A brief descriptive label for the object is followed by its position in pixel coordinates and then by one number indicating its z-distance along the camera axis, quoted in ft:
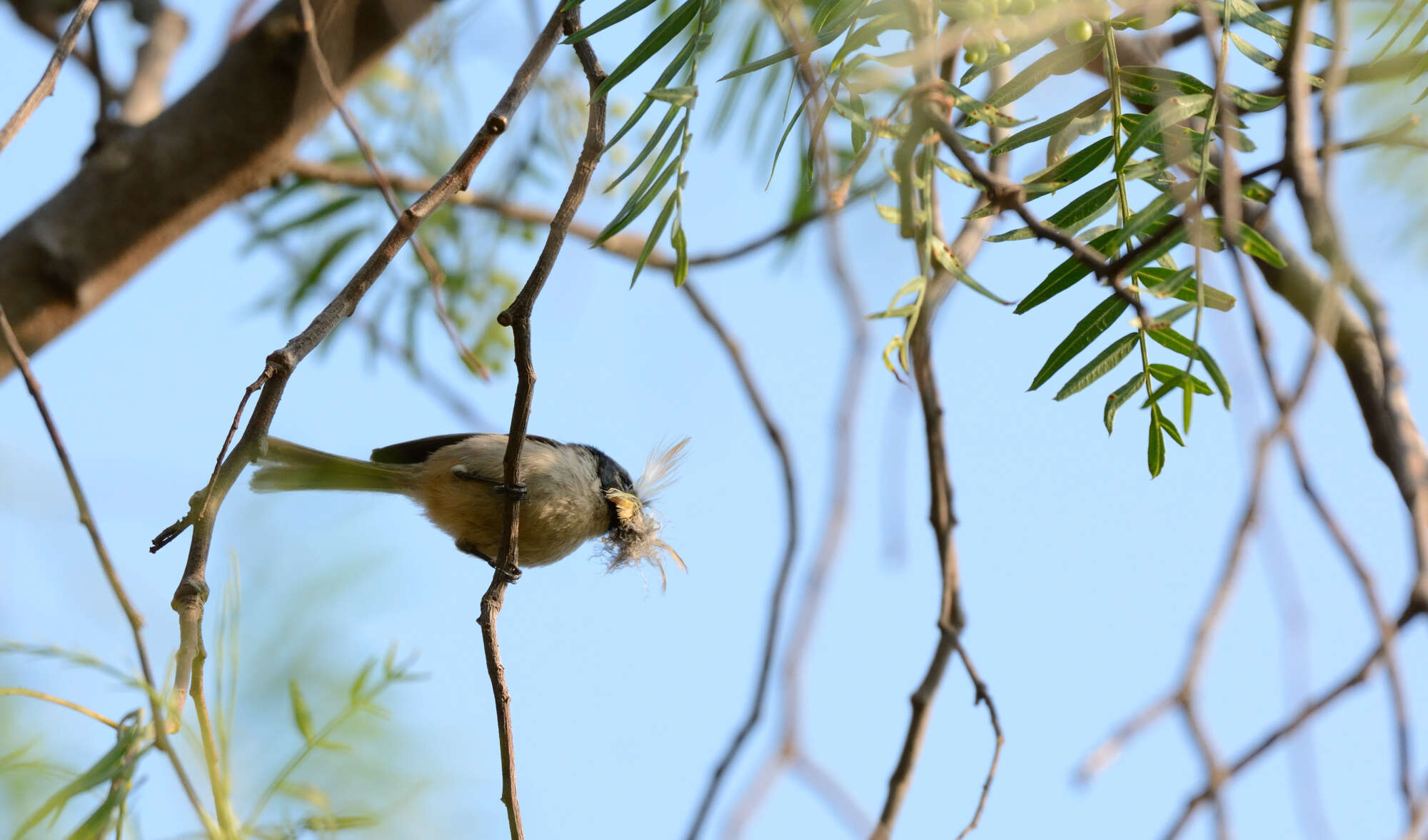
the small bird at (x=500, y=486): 23.20
